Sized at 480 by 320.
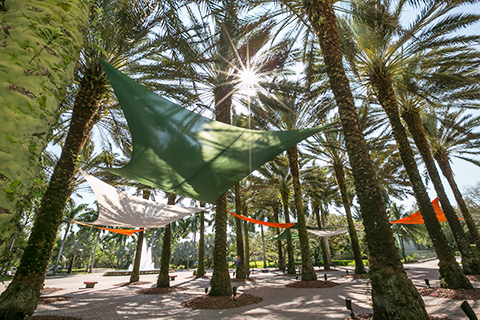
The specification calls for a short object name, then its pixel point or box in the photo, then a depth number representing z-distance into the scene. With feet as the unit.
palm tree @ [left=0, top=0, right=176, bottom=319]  15.20
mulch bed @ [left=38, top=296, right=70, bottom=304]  26.89
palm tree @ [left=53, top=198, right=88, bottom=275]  100.25
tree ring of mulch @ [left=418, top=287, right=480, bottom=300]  19.34
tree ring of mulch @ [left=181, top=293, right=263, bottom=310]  22.31
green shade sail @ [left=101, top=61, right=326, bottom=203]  13.80
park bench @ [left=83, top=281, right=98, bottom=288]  41.32
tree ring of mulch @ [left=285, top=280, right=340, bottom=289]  32.60
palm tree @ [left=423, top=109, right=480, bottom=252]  37.60
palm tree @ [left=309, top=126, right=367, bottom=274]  47.76
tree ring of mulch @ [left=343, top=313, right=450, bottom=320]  13.99
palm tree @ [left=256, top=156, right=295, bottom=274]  54.49
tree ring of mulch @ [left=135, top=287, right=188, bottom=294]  34.19
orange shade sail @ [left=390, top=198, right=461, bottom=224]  39.56
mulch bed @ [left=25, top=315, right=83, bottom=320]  15.43
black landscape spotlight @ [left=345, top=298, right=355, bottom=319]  14.33
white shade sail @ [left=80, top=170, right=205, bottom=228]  27.66
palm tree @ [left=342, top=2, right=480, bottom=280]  21.42
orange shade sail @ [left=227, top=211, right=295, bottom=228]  45.04
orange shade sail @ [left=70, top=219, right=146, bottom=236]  40.91
